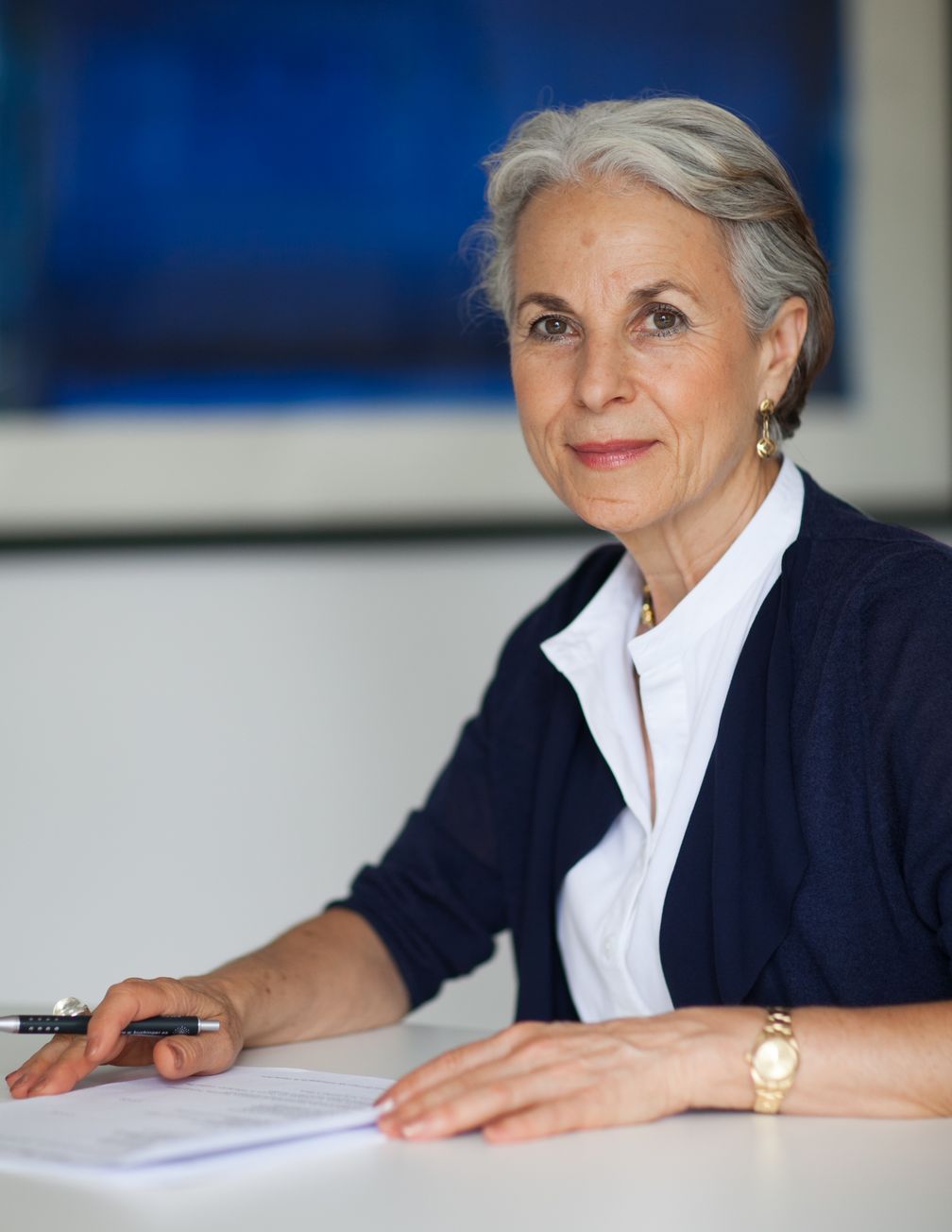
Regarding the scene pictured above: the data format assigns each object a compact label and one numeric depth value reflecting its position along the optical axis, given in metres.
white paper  0.93
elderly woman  1.03
